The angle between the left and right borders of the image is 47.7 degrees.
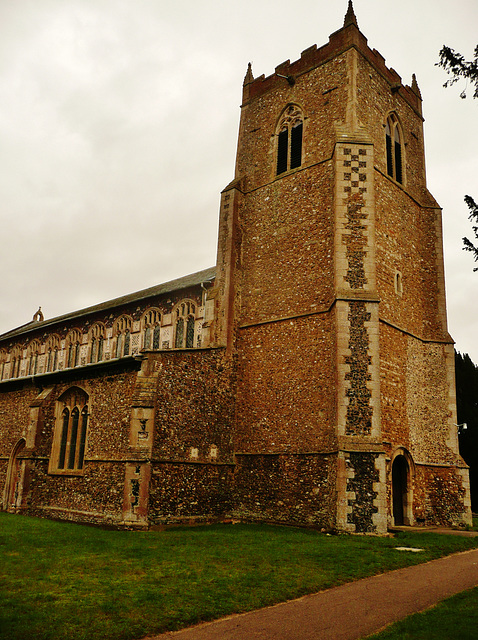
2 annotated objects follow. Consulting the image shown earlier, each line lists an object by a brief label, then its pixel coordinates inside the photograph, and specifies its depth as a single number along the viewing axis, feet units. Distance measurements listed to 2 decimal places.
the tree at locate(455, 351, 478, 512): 101.91
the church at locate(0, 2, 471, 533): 54.90
